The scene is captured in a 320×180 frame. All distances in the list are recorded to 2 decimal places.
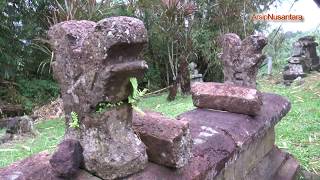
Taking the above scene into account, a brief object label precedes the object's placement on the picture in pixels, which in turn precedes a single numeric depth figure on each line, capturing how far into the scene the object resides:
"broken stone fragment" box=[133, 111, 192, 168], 1.93
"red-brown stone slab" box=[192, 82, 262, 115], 2.99
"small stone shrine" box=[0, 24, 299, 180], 1.64
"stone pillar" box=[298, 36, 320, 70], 9.88
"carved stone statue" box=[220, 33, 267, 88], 3.21
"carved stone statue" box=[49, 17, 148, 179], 1.62
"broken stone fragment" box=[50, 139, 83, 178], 1.70
